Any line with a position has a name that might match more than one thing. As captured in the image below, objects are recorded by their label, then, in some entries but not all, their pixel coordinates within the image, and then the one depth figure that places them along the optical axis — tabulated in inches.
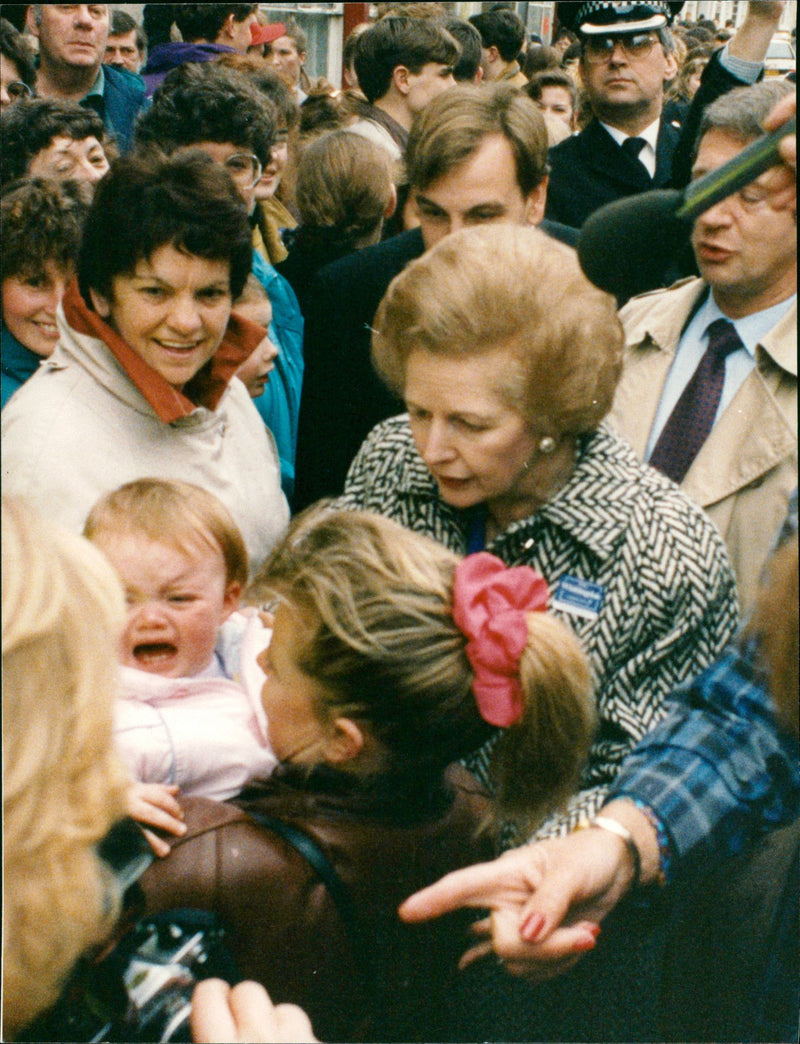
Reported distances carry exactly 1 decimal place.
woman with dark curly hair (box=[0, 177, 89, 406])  80.7
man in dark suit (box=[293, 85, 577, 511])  94.9
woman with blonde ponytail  48.5
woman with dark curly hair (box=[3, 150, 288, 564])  65.9
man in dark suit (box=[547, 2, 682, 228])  88.0
